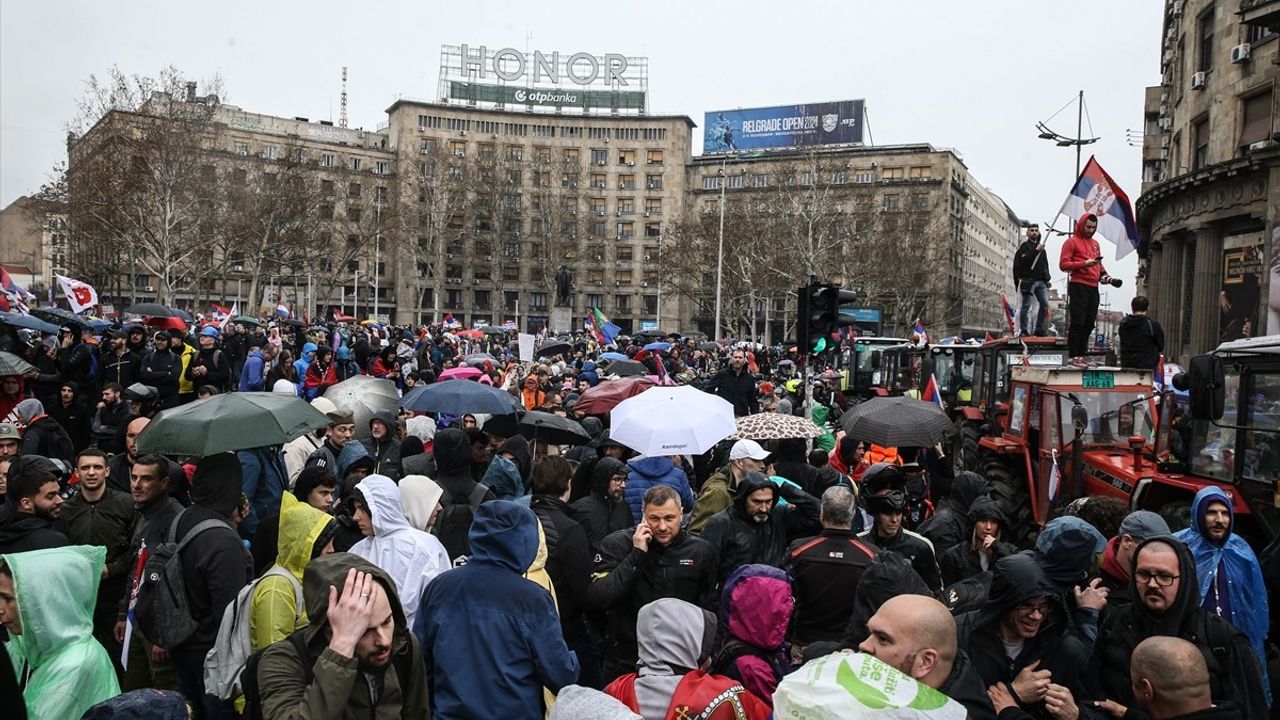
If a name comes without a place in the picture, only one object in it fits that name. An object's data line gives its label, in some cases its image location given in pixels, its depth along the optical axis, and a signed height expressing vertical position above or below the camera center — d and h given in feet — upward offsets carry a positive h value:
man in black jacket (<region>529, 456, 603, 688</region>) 16.51 -4.27
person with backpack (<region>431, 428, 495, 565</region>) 21.26 -3.44
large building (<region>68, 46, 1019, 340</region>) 178.81 +26.14
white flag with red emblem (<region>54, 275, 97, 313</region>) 69.36 +0.90
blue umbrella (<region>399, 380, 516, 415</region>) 31.04 -2.66
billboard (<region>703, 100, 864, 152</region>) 304.50 +65.97
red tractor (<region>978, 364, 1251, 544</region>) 27.53 -3.48
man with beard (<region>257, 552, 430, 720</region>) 9.43 -3.51
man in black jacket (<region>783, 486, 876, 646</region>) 15.11 -3.89
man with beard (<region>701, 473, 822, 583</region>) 17.46 -3.71
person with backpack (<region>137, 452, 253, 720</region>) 14.60 -4.31
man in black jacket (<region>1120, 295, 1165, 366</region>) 35.63 +0.01
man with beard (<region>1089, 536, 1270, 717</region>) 13.30 -4.08
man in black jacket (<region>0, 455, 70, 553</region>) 16.79 -3.75
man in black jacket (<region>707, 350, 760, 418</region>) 44.42 -2.70
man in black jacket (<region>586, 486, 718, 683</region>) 15.05 -3.93
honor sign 321.52 +81.60
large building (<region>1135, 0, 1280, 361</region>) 79.87 +14.07
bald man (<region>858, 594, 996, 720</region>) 9.29 -2.95
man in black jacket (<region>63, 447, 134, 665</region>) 17.95 -4.23
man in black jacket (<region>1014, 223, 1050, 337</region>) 50.26 +3.30
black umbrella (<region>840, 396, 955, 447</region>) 28.19 -2.73
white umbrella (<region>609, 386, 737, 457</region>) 24.48 -2.55
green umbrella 20.18 -2.52
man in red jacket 41.60 +2.31
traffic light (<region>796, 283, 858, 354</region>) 35.06 +0.74
